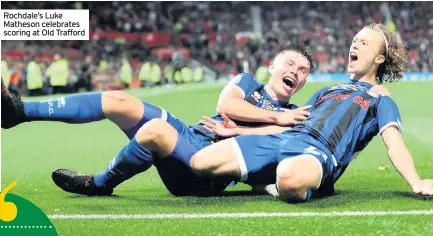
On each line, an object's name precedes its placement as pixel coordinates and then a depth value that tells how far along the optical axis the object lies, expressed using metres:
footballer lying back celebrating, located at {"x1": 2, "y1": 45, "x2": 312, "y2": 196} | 4.71
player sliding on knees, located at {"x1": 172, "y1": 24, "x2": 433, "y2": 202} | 4.56
